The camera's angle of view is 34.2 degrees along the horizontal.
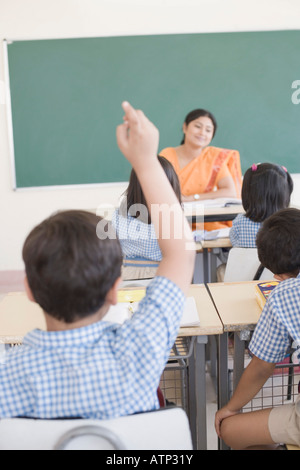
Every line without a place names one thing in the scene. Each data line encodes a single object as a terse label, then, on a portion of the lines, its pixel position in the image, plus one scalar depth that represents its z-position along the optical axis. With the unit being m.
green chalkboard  4.39
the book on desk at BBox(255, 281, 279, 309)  1.61
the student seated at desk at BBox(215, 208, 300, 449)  1.24
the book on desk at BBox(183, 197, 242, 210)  3.36
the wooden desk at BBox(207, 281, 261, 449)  1.55
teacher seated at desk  3.83
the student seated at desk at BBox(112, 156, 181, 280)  2.22
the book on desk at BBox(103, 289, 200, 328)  1.49
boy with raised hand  0.84
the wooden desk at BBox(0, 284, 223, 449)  1.53
